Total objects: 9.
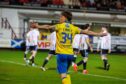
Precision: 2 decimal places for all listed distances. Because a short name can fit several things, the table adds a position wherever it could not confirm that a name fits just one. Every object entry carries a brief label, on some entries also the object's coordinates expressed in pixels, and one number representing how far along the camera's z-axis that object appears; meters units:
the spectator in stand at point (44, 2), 43.28
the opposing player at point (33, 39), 25.24
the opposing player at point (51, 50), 22.56
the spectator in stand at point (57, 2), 43.88
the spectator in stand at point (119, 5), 45.03
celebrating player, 12.78
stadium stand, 42.84
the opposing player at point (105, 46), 24.23
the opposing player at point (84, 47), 22.52
